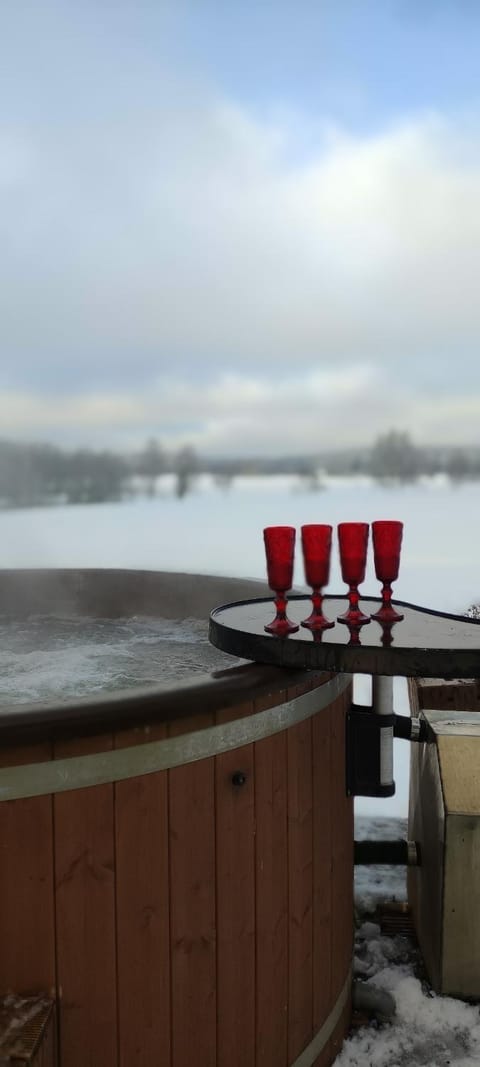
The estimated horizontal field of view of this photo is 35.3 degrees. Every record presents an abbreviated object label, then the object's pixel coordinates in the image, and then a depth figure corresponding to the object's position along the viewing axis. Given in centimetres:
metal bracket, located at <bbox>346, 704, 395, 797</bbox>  172
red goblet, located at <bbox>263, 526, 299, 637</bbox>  164
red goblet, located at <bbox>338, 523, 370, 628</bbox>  166
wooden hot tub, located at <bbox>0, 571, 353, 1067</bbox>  120
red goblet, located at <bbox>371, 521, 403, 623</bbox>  169
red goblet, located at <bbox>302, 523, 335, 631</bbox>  163
